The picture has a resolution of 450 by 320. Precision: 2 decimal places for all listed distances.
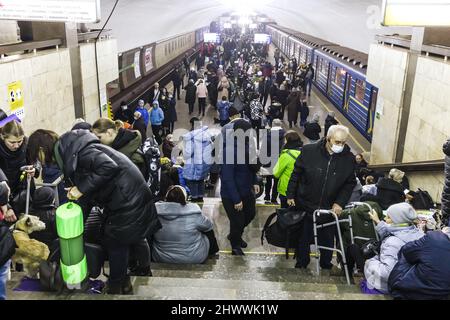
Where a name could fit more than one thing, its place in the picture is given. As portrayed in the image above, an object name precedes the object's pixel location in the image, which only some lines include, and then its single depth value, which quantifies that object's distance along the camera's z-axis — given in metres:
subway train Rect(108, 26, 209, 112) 12.63
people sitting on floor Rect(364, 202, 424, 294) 3.15
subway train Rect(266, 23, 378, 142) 11.62
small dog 3.11
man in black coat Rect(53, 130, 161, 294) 2.62
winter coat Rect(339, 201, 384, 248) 3.94
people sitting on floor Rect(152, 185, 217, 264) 3.83
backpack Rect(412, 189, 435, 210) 5.39
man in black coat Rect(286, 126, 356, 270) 3.68
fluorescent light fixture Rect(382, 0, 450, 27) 5.68
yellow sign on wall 5.12
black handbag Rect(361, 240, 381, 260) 3.49
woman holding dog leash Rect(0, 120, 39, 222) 3.61
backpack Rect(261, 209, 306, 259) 3.95
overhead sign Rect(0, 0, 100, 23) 5.58
